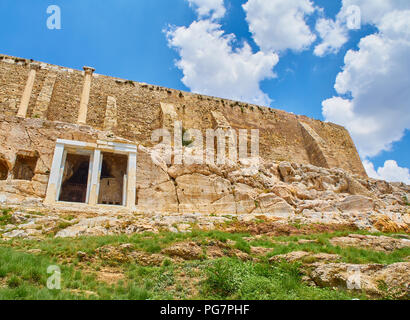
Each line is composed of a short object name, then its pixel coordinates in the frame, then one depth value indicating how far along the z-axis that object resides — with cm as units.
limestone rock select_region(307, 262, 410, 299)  539
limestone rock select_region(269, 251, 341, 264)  726
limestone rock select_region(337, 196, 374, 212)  1686
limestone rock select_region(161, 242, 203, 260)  779
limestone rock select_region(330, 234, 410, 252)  972
